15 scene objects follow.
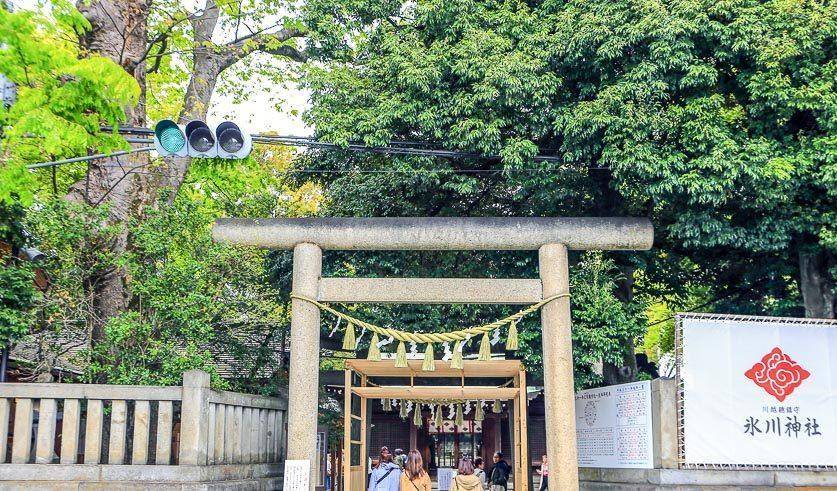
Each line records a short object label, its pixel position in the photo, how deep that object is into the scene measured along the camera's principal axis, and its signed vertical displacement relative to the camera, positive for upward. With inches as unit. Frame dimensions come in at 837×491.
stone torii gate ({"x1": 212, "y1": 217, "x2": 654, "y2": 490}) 391.5 +74.0
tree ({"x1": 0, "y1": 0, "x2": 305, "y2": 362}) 343.0 +151.2
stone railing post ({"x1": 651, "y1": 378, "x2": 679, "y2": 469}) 402.9 -12.8
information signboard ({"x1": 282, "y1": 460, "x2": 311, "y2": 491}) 370.9 -36.1
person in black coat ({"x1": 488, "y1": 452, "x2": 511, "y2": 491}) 617.0 -60.3
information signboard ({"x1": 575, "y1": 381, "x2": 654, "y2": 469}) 421.4 -16.2
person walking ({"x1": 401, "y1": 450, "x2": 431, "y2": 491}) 477.7 -45.3
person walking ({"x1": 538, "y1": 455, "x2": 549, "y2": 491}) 583.5 -56.7
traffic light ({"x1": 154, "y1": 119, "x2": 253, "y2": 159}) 354.3 +120.4
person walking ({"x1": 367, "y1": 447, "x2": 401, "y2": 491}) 490.0 -49.5
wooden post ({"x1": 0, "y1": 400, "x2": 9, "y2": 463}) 353.1 -10.1
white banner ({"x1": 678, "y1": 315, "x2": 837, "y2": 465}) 405.4 +3.4
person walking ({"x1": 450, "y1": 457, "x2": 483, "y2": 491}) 438.9 -45.1
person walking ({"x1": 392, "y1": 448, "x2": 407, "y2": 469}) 688.4 -53.3
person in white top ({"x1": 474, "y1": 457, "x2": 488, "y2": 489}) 636.1 -54.9
